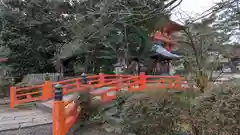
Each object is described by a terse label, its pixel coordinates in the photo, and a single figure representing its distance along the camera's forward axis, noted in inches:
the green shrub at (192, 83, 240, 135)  130.8
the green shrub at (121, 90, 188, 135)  161.3
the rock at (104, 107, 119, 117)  208.4
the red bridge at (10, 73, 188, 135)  169.3
